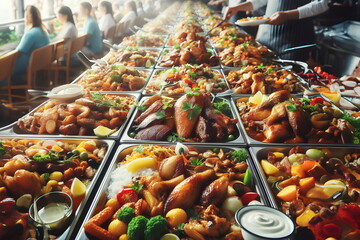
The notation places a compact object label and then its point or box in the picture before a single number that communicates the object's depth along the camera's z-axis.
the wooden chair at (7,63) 3.93
